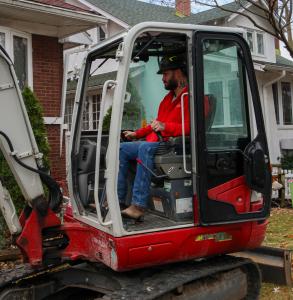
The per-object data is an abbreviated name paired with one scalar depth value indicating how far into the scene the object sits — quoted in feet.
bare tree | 29.07
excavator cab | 12.34
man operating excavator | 13.24
